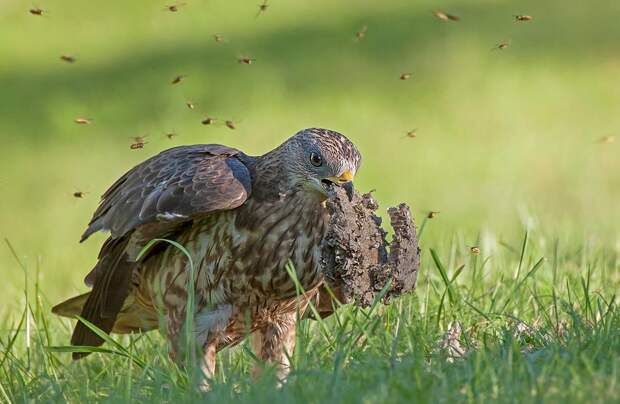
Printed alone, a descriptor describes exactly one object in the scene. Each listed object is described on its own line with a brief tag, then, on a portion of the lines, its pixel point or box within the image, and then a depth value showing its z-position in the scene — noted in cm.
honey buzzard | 1175
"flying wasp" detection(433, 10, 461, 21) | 1308
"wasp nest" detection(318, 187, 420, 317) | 1100
